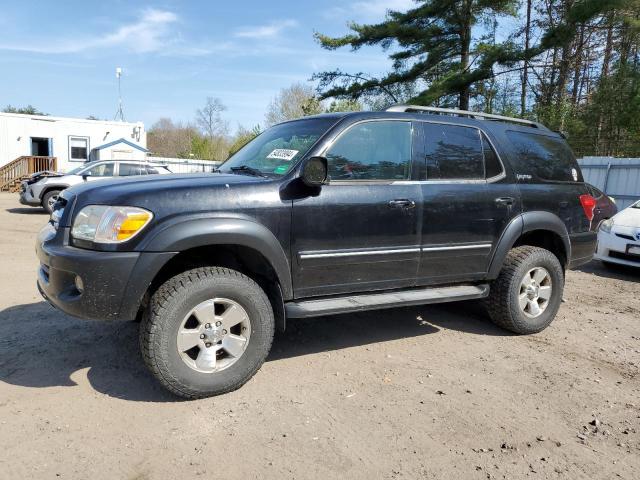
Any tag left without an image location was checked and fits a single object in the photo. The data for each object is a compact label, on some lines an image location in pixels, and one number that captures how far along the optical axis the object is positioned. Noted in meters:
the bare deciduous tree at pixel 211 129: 55.61
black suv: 2.98
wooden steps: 22.42
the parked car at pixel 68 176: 13.52
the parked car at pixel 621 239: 7.41
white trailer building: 22.80
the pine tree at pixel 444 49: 16.75
